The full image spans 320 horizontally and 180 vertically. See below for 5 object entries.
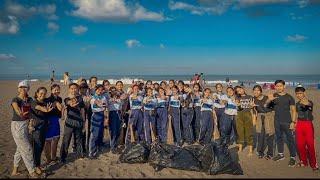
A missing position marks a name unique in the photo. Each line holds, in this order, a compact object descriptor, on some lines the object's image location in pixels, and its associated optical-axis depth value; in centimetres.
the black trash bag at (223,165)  553
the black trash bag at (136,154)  618
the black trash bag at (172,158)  574
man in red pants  588
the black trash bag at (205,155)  568
